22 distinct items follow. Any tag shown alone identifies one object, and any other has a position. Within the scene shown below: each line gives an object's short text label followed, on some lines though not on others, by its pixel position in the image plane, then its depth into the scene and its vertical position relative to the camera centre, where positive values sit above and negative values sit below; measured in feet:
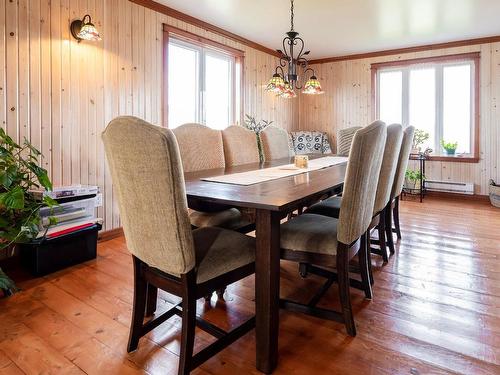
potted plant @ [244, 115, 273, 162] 16.85 +2.72
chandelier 8.84 +2.50
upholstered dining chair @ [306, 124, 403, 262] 7.22 -0.04
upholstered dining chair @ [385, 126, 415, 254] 9.29 +0.11
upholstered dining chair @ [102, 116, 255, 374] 3.95 -0.74
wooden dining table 4.59 -0.84
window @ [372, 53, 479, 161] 17.28 +4.27
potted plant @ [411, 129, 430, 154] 18.30 +2.09
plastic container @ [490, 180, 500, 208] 15.60 -0.69
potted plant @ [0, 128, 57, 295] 6.75 -0.48
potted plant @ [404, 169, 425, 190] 18.16 -0.06
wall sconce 9.15 +4.02
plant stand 17.41 -0.36
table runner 6.53 +0.11
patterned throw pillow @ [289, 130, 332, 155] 19.70 +2.06
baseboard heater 17.35 -0.41
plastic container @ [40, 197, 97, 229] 8.54 -0.80
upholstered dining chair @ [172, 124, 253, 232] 7.53 +0.46
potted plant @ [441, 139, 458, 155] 17.60 +1.60
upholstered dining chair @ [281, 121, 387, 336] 5.11 -0.83
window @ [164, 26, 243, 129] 13.28 +4.15
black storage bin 8.16 -1.75
